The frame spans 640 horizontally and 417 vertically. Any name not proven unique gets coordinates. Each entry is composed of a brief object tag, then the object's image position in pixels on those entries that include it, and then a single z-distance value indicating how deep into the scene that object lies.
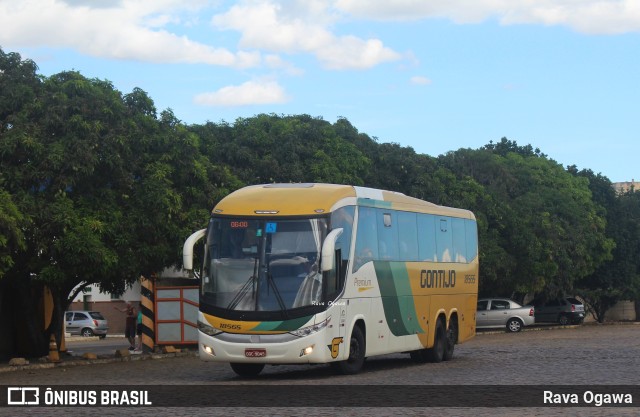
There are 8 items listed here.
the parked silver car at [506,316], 57.22
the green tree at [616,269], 73.81
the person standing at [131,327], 38.75
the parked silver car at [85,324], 62.69
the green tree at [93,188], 27.58
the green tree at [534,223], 58.22
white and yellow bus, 21.39
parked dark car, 65.81
